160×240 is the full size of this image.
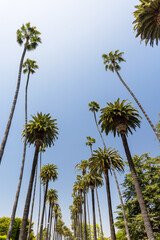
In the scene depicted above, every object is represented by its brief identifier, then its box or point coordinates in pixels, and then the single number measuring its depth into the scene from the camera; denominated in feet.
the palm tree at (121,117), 68.59
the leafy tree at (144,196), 73.72
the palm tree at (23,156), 47.41
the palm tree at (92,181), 125.29
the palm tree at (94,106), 123.78
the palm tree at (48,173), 136.67
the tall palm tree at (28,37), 69.92
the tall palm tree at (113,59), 86.53
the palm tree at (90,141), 146.68
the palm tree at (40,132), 78.60
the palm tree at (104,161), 86.53
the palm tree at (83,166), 149.06
